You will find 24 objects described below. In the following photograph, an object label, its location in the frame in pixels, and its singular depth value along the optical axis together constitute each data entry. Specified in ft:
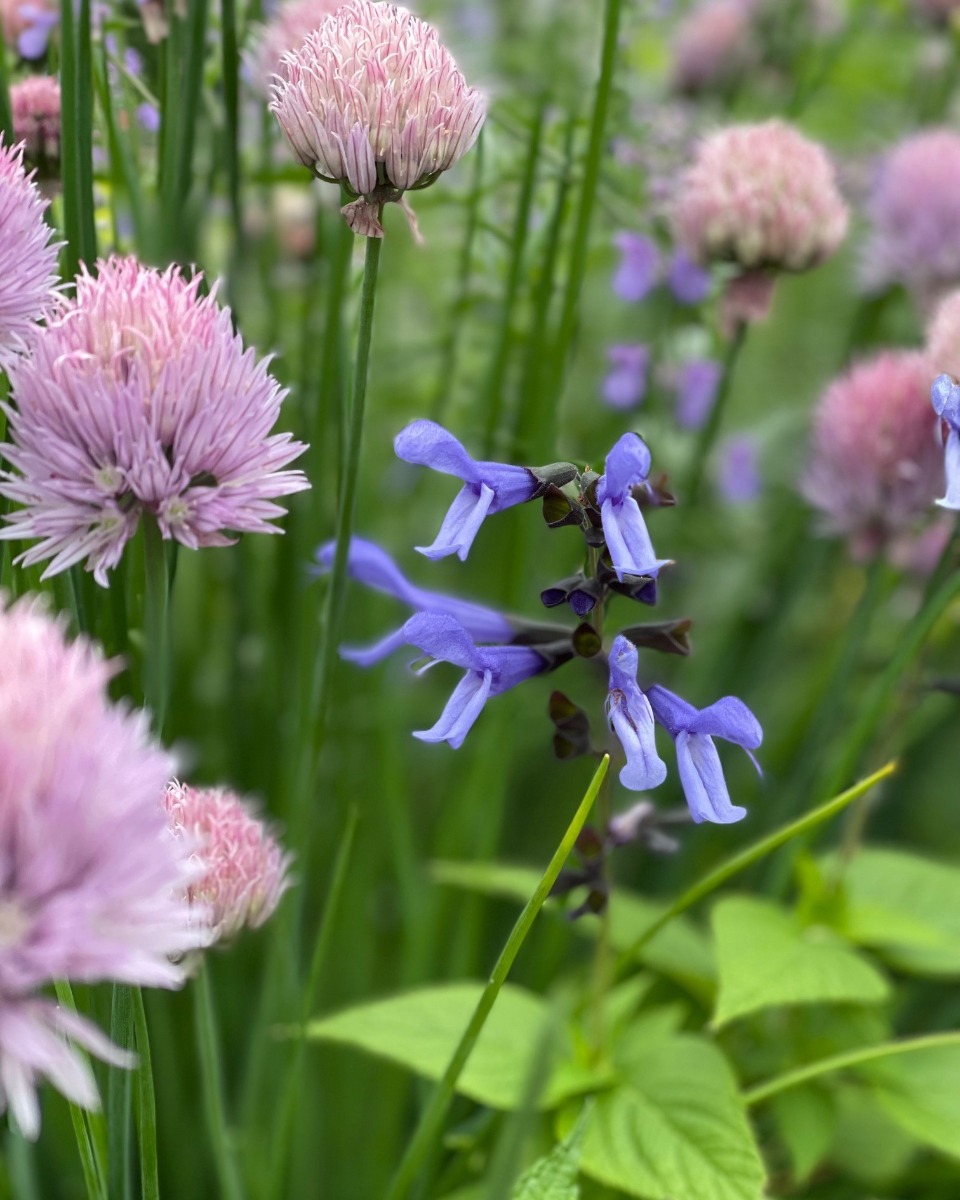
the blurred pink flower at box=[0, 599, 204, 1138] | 0.67
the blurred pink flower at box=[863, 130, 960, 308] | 2.74
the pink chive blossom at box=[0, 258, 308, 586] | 1.05
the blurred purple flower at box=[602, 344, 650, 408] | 2.85
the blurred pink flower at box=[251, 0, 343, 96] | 1.81
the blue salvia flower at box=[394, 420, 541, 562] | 1.25
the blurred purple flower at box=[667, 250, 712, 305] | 2.65
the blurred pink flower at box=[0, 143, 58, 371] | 1.11
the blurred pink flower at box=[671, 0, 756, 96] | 3.48
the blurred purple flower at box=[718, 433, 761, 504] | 3.35
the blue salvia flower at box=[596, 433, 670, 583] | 1.19
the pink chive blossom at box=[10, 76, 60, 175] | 1.66
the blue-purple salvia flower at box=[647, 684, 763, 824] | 1.22
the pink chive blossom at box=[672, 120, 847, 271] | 2.12
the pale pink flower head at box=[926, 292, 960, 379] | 1.88
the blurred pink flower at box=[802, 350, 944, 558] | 2.15
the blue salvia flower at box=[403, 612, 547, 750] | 1.26
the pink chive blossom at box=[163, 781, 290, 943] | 1.18
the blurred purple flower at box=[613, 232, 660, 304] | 2.60
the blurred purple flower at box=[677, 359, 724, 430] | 3.34
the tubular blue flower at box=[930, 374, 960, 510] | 1.51
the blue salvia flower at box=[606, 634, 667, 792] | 1.17
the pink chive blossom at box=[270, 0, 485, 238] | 1.19
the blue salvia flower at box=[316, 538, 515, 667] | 1.56
